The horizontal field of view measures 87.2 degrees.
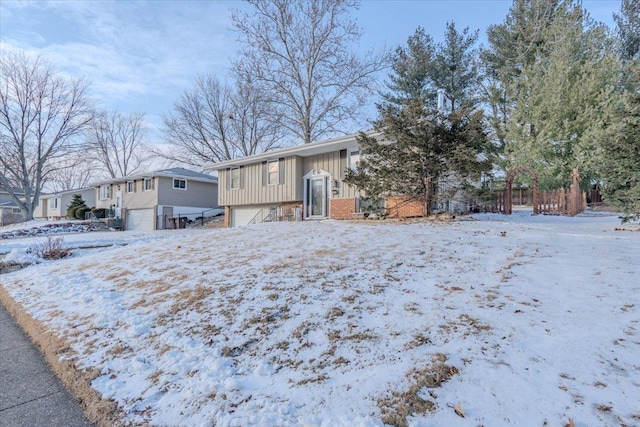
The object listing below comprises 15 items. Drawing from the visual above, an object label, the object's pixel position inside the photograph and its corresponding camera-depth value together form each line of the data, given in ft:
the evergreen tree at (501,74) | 60.49
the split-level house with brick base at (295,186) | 44.78
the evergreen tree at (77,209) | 92.99
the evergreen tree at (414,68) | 69.36
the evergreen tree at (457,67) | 68.80
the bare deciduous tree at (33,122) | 85.40
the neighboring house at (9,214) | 108.17
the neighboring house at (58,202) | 115.14
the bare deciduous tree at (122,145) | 125.80
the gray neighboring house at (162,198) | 75.92
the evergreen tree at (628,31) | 56.34
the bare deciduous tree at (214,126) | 94.99
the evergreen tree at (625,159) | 20.45
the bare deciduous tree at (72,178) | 136.46
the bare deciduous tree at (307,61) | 65.67
